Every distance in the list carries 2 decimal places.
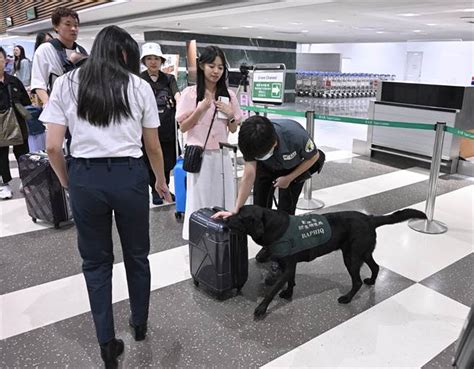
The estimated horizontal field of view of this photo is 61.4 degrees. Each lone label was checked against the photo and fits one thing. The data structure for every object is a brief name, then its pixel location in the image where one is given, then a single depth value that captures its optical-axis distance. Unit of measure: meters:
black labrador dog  1.91
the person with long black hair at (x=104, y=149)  1.37
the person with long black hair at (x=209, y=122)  2.23
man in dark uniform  1.80
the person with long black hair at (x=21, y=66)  5.36
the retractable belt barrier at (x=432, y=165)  2.98
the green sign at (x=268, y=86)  3.91
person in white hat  3.09
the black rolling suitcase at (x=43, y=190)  3.02
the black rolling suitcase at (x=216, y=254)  2.06
